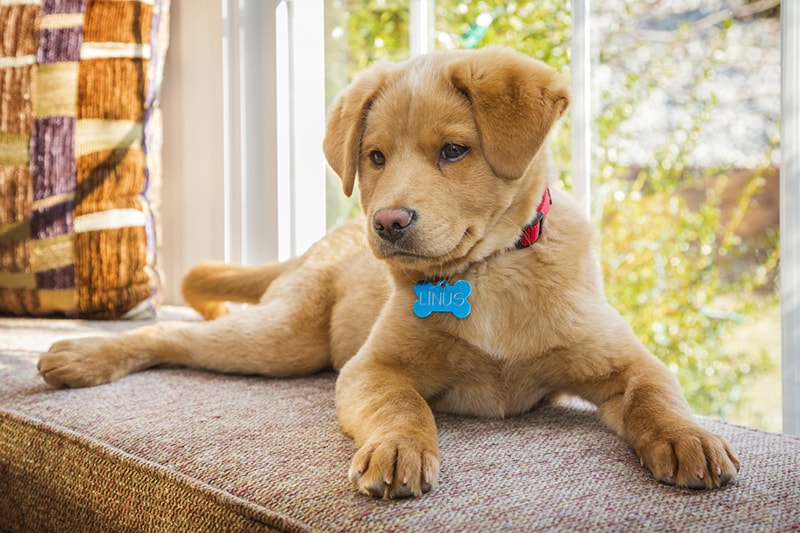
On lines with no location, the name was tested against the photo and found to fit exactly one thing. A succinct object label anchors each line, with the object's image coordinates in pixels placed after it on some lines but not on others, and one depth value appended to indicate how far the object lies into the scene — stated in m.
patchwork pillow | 1.35
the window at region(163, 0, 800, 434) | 1.37
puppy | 0.95
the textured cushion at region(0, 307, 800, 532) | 0.83
